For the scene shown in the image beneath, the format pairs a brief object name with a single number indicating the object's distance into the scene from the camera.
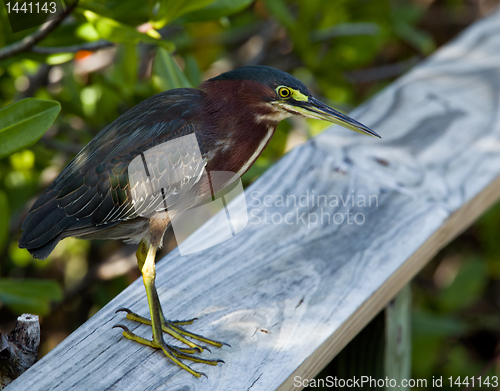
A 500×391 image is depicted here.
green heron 4.68
